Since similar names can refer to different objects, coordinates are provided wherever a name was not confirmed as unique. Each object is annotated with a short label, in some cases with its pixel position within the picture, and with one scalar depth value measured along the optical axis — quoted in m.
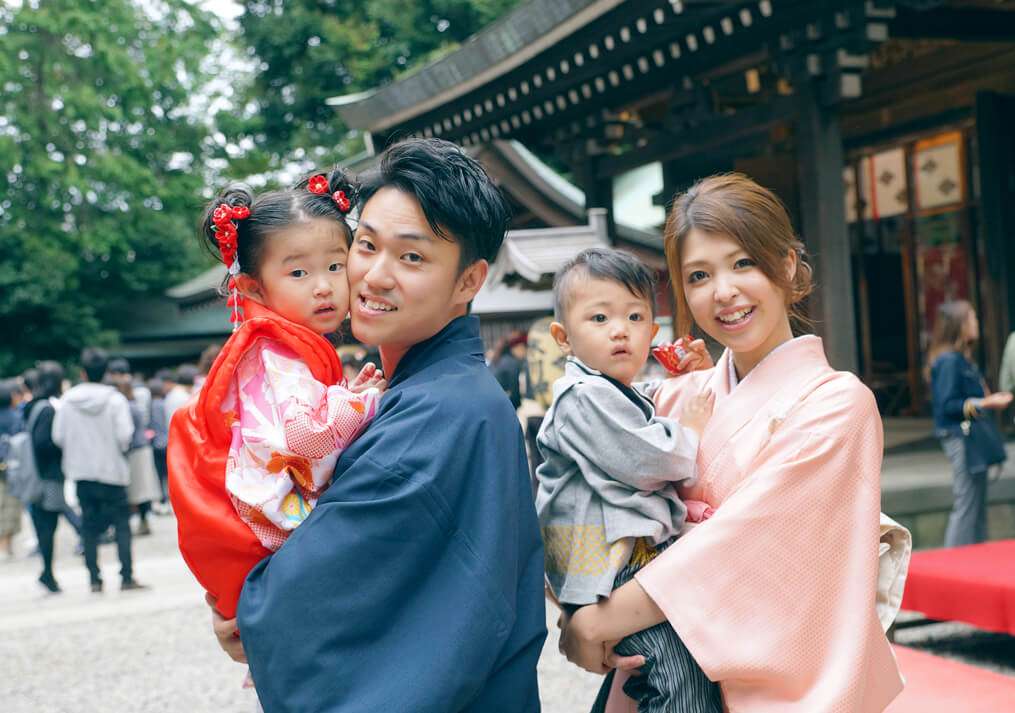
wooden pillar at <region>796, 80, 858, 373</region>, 6.45
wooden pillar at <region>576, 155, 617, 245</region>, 9.61
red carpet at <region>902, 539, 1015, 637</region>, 4.31
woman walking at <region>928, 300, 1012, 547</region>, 6.00
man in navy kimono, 1.54
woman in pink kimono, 1.71
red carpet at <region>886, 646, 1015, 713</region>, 3.04
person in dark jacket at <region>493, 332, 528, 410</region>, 9.12
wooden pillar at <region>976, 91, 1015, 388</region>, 7.93
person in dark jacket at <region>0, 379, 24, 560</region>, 9.02
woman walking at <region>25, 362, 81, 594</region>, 7.40
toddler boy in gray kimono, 1.76
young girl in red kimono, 1.74
